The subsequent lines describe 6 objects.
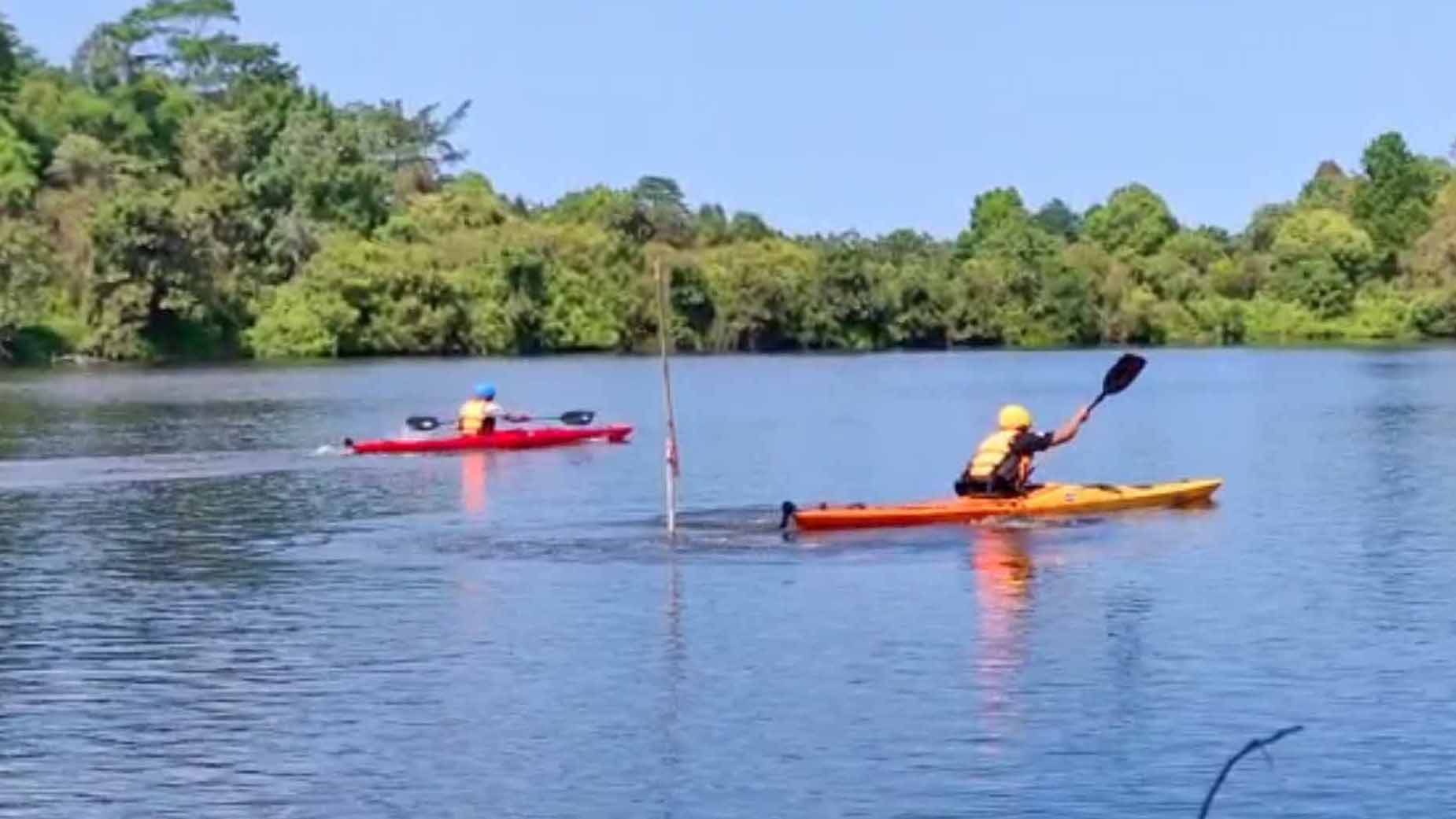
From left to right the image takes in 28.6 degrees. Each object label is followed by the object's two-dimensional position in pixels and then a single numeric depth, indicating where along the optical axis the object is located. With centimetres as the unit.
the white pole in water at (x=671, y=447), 3325
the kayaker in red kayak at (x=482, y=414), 5022
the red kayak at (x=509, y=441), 4991
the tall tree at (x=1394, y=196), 14350
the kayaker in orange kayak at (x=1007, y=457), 3288
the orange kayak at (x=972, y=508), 3269
